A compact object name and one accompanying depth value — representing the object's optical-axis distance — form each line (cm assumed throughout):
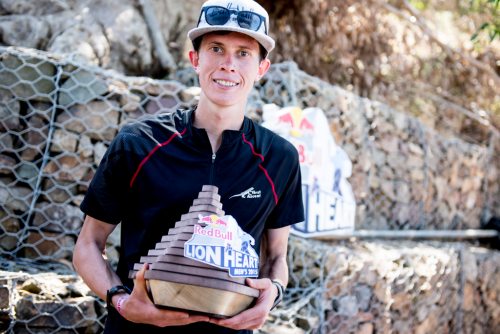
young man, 132
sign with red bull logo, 301
